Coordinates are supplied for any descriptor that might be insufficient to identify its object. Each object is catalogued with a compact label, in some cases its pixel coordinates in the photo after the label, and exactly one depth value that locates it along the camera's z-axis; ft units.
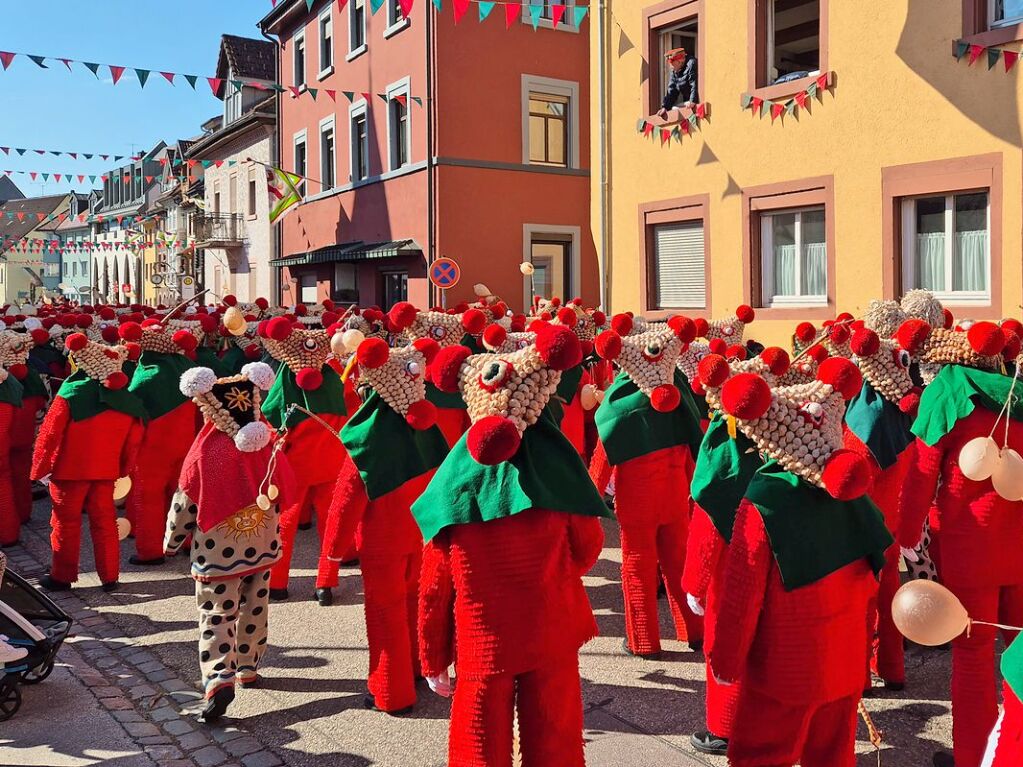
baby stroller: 15.85
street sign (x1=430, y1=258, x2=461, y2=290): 47.85
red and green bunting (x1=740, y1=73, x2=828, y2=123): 36.81
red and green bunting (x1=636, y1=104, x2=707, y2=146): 42.17
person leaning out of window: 42.91
